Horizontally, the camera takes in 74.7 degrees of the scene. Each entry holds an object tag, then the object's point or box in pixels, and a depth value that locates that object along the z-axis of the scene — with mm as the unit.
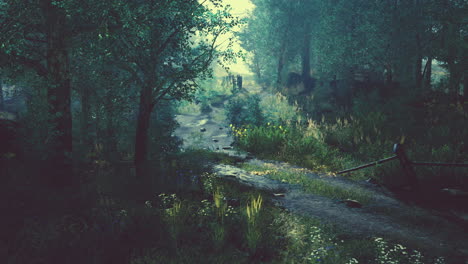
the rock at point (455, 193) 7355
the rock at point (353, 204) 7328
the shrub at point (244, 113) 18750
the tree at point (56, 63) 7469
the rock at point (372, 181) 9591
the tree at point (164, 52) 8641
